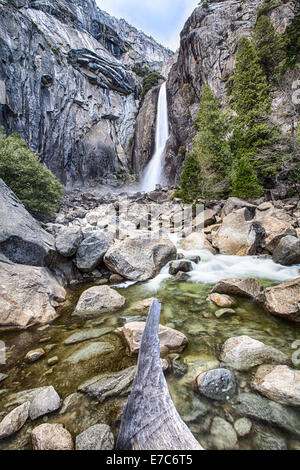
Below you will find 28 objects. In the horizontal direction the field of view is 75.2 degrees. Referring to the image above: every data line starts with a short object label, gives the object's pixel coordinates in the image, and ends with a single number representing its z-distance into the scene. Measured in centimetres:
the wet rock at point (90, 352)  286
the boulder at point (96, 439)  172
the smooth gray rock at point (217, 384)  220
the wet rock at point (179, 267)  628
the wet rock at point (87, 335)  330
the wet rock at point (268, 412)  188
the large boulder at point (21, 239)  490
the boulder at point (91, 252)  619
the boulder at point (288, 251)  591
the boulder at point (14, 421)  185
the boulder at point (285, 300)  348
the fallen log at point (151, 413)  139
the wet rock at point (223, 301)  413
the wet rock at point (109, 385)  225
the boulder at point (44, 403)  202
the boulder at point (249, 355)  257
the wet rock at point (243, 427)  183
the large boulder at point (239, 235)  717
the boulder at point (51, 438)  171
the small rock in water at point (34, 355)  289
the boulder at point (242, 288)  432
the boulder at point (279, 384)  203
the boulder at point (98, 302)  414
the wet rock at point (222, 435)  176
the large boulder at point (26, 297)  364
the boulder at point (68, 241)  598
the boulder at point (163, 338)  292
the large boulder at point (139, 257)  598
